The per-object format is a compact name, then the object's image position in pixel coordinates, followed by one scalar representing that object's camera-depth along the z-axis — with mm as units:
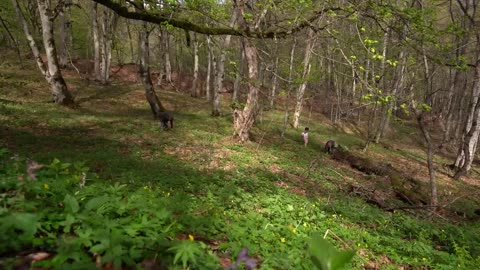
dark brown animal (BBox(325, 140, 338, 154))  19141
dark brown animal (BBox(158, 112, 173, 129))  16734
